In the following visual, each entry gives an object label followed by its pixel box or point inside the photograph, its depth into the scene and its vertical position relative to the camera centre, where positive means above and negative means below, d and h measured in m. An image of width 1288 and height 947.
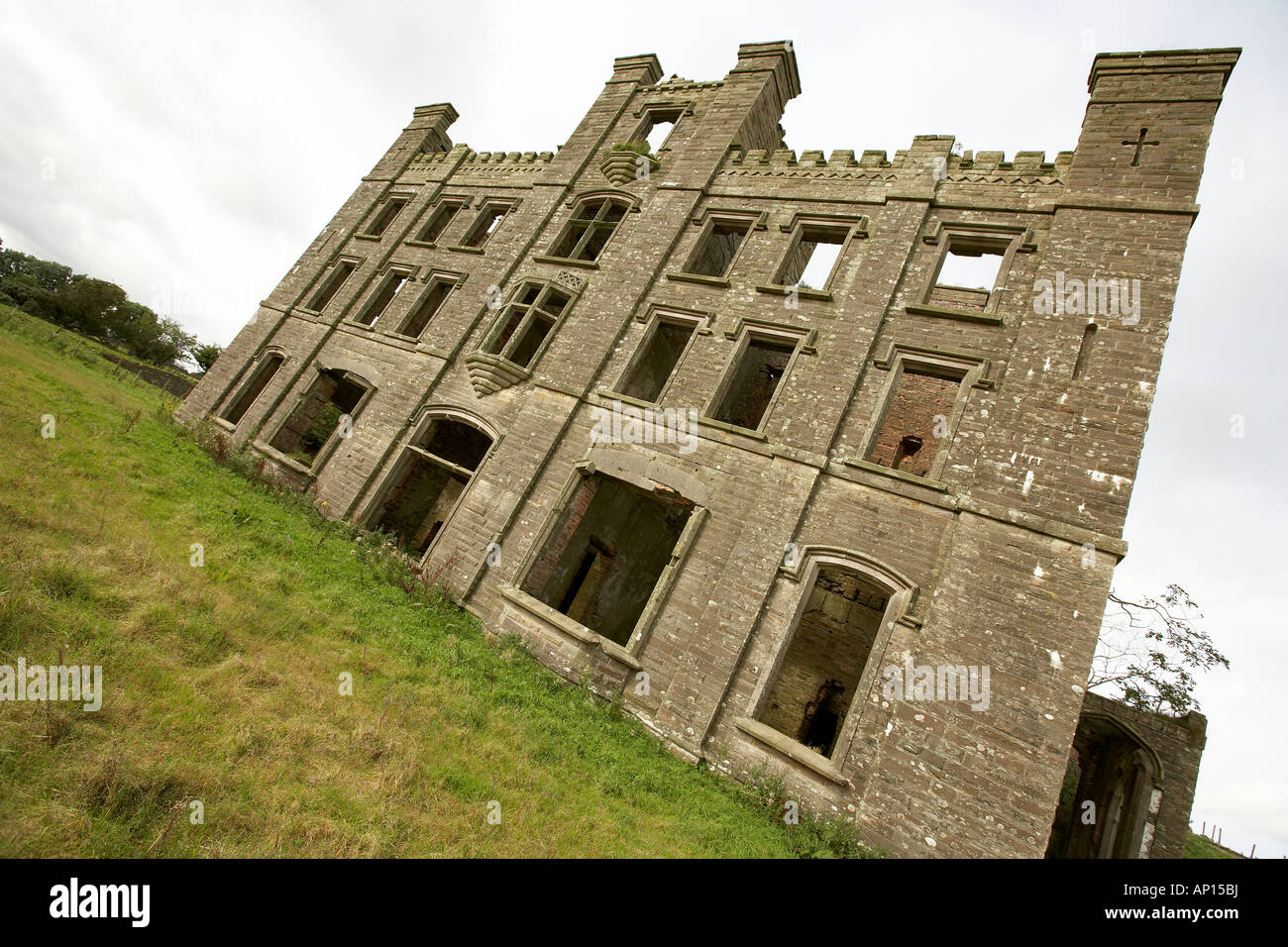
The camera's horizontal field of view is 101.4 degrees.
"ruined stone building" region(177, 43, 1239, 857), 7.36 +3.69
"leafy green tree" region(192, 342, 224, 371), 45.54 +3.02
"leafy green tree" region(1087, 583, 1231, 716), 12.76 +4.80
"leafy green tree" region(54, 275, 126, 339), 42.19 +1.92
